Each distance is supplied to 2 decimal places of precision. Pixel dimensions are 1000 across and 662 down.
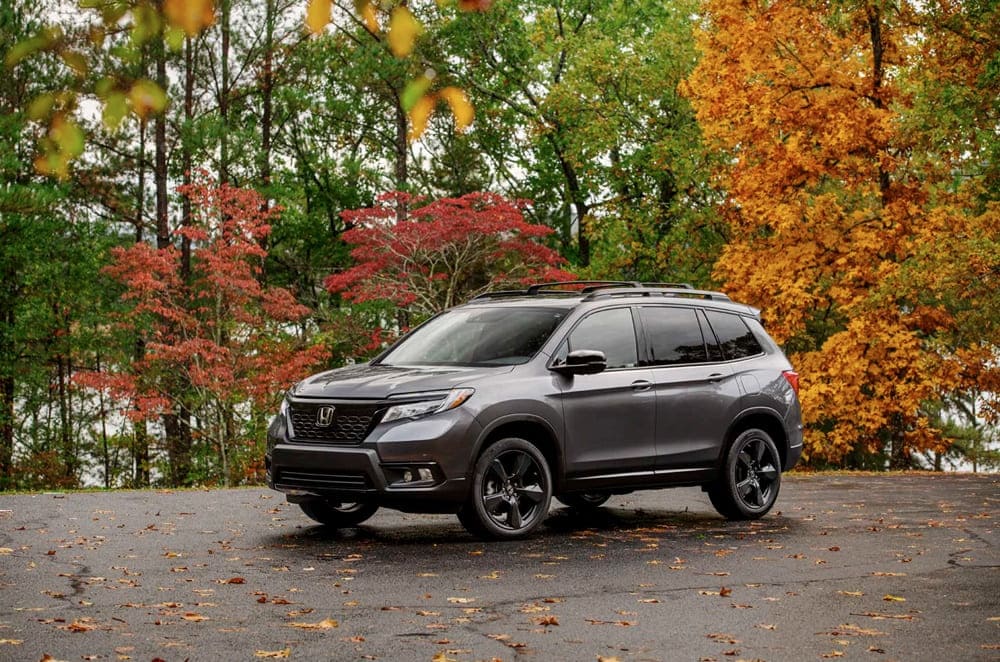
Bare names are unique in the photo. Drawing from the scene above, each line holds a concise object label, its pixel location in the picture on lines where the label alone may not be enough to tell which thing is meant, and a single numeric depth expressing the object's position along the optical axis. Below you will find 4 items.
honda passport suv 10.15
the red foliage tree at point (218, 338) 24.55
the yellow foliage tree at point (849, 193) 24.59
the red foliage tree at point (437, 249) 26.45
